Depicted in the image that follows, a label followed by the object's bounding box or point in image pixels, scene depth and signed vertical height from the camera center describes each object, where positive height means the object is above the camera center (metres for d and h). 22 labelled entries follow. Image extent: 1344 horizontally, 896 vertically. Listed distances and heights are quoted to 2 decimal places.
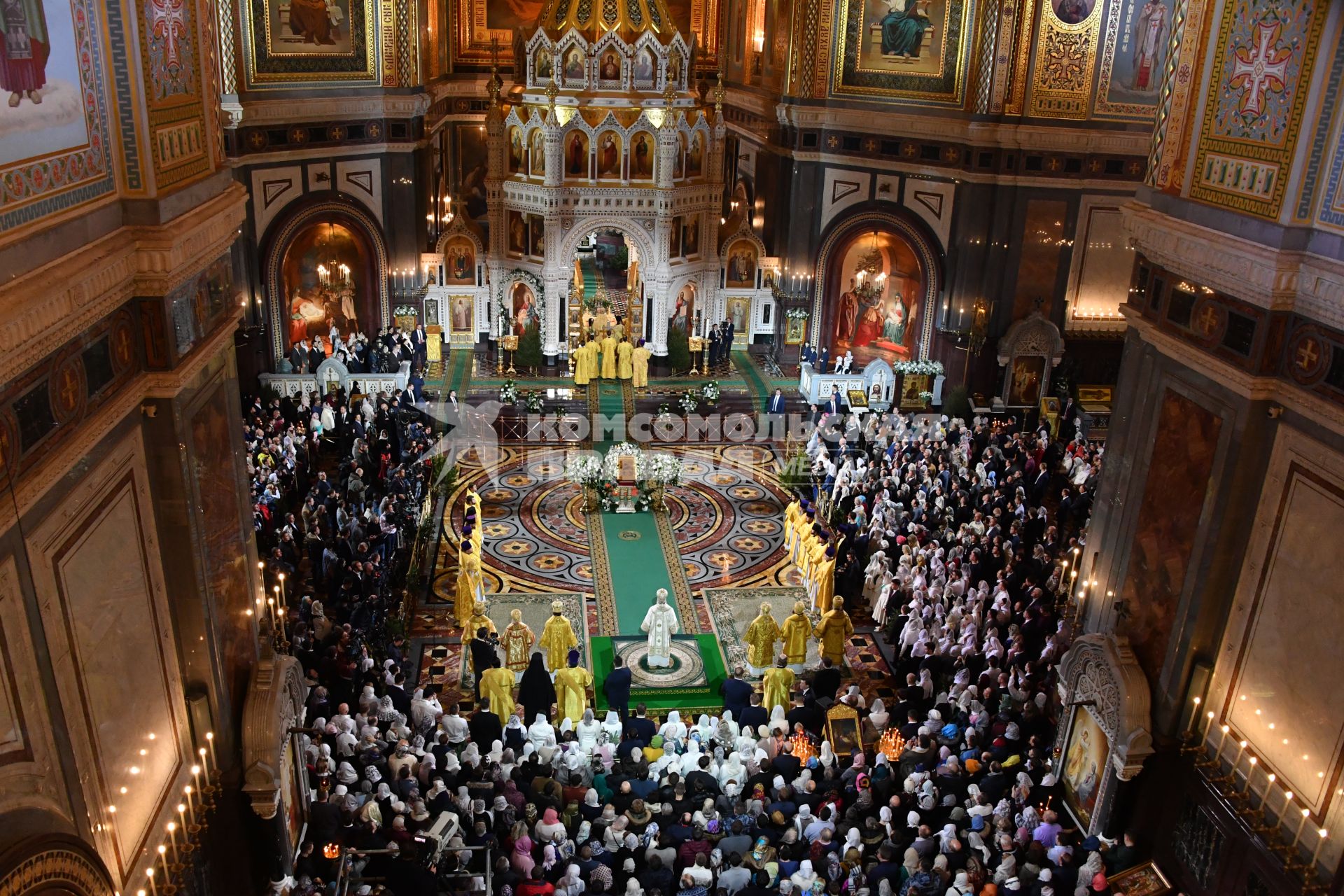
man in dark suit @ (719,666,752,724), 13.66 -7.46
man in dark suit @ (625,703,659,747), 12.90 -7.46
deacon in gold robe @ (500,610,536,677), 14.91 -7.59
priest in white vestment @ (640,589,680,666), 15.54 -7.72
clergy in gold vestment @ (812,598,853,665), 15.30 -7.54
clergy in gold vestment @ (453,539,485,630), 16.19 -7.50
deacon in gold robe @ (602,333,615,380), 26.12 -7.06
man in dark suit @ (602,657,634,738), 13.81 -7.54
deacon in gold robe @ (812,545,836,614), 16.42 -7.39
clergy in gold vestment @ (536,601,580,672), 14.80 -7.50
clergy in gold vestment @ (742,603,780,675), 15.35 -7.71
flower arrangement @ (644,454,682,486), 21.05 -7.58
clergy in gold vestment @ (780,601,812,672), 15.42 -7.68
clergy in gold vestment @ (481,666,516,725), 13.59 -7.48
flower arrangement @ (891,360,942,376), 25.50 -6.84
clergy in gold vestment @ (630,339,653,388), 26.44 -7.34
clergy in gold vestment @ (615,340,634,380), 26.31 -7.20
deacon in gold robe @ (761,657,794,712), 14.16 -7.63
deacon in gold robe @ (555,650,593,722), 13.78 -7.55
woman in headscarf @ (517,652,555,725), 13.83 -7.60
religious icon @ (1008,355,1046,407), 25.12 -6.91
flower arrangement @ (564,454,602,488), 20.69 -7.67
